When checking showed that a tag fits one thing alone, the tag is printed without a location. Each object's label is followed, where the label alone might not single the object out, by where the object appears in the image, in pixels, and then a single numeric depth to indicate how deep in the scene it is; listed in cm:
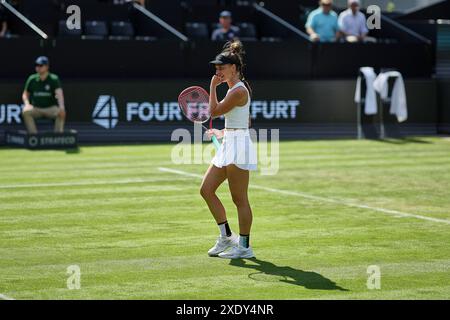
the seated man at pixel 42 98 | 2261
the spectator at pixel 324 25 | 2753
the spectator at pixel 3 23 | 2492
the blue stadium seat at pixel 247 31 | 2753
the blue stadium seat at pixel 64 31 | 2557
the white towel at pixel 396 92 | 2575
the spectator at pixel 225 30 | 2588
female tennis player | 1084
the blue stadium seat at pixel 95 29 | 2608
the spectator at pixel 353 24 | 2762
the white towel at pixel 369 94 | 2566
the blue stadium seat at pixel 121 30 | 2644
